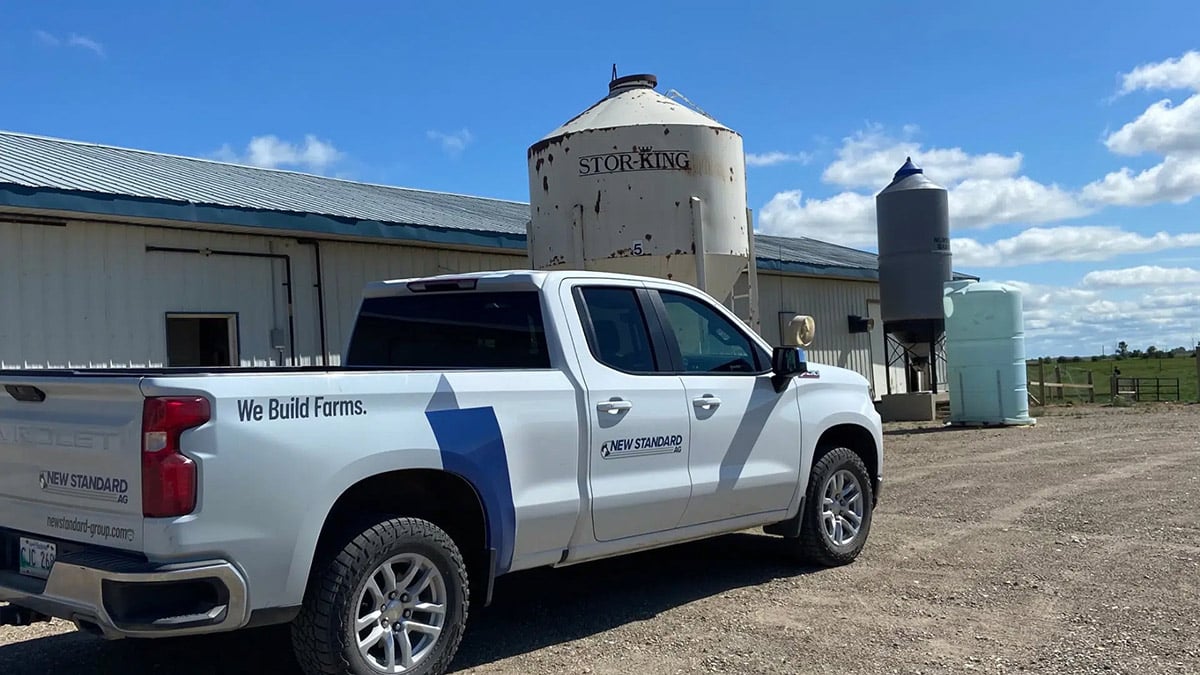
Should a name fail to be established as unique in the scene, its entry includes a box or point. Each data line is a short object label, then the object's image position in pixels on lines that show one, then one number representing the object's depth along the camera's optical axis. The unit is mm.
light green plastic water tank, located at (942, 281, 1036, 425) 18734
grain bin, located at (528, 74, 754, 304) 10938
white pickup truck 3891
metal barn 10266
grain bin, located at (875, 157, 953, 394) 20641
